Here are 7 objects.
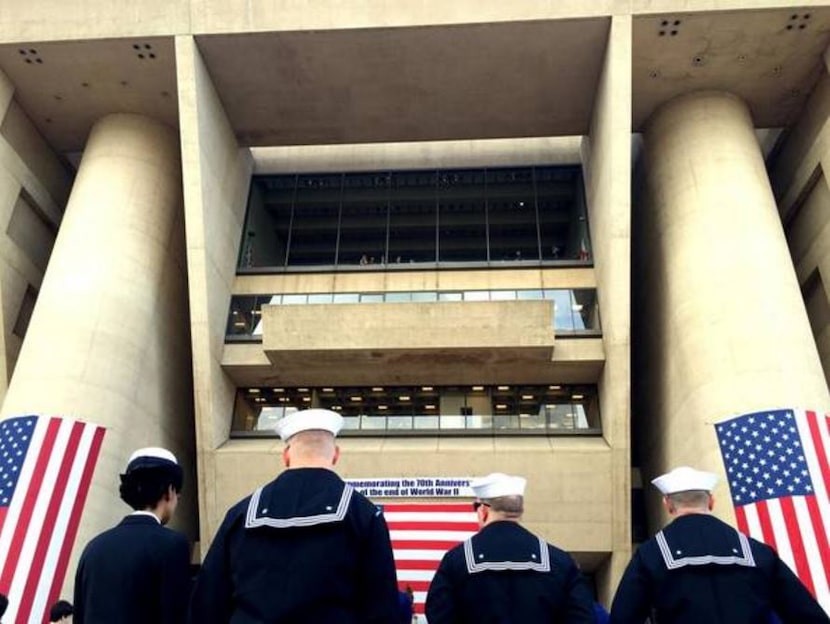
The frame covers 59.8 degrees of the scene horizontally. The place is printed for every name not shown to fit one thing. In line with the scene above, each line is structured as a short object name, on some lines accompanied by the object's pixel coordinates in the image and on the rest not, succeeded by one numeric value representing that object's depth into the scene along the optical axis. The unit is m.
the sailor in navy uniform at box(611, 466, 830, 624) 4.21
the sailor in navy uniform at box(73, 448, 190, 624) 4.29
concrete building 19.33
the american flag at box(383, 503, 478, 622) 16.58
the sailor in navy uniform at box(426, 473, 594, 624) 4.38
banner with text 19.70
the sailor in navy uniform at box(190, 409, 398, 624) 3.18
